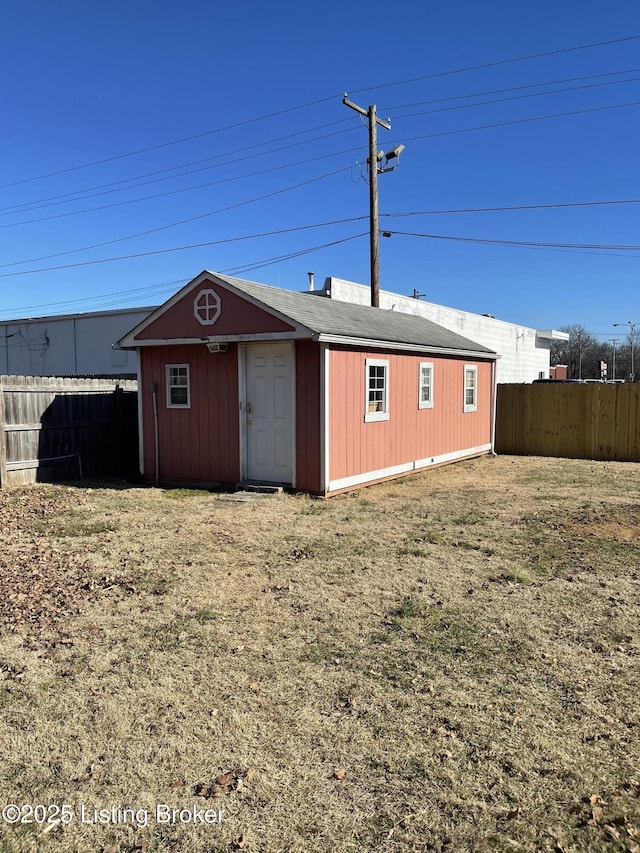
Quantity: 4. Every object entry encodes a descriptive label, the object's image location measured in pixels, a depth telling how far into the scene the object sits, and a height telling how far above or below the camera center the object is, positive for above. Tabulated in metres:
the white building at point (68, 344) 24.97 +2.53
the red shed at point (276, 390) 9.65 +0.14
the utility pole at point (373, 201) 15.13 +4.93
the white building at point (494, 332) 17.70 +2.85
